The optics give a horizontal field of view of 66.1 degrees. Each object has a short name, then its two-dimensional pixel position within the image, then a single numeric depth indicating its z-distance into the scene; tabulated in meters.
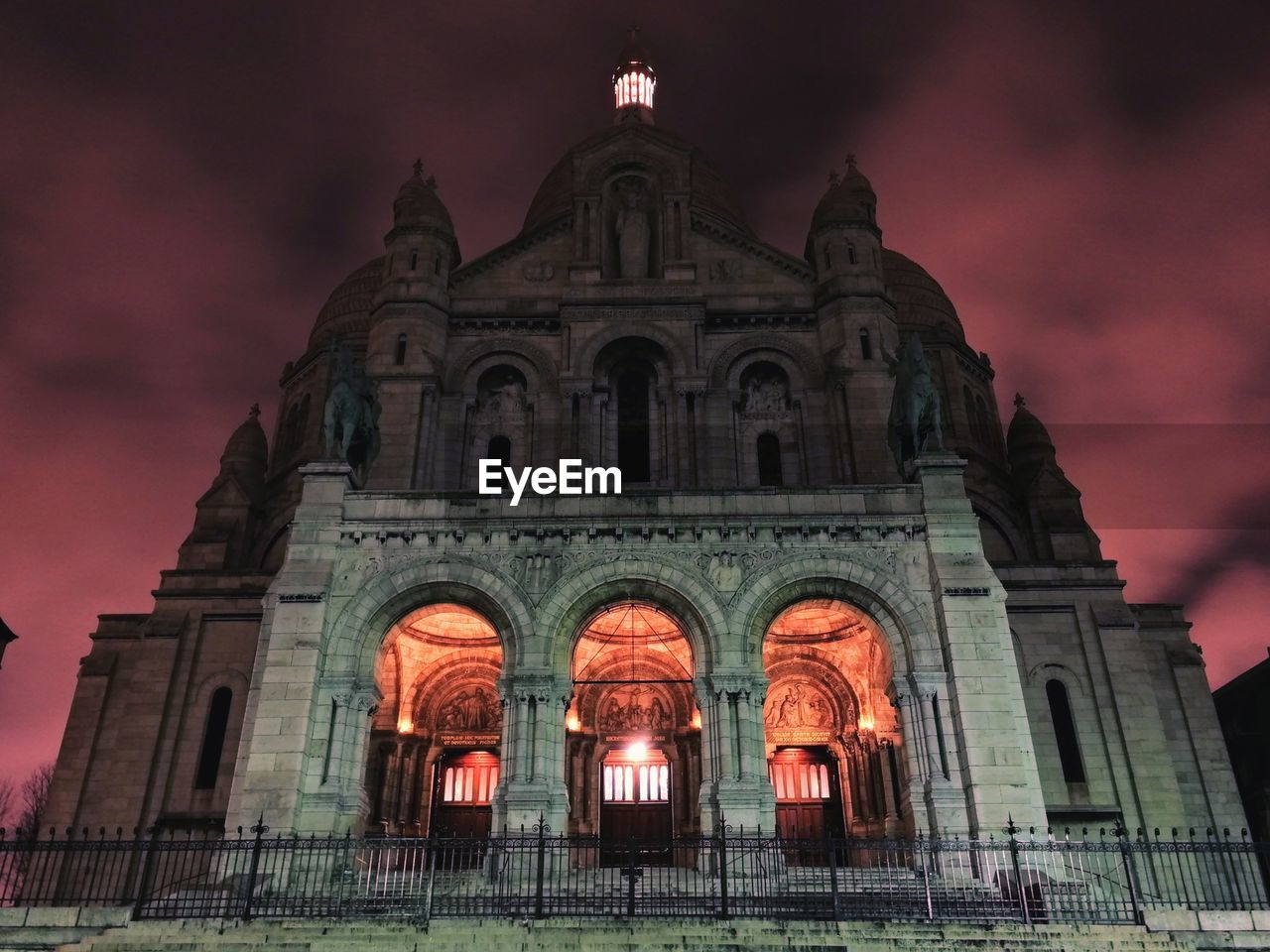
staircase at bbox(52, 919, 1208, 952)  16.20
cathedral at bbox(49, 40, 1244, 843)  23.42
